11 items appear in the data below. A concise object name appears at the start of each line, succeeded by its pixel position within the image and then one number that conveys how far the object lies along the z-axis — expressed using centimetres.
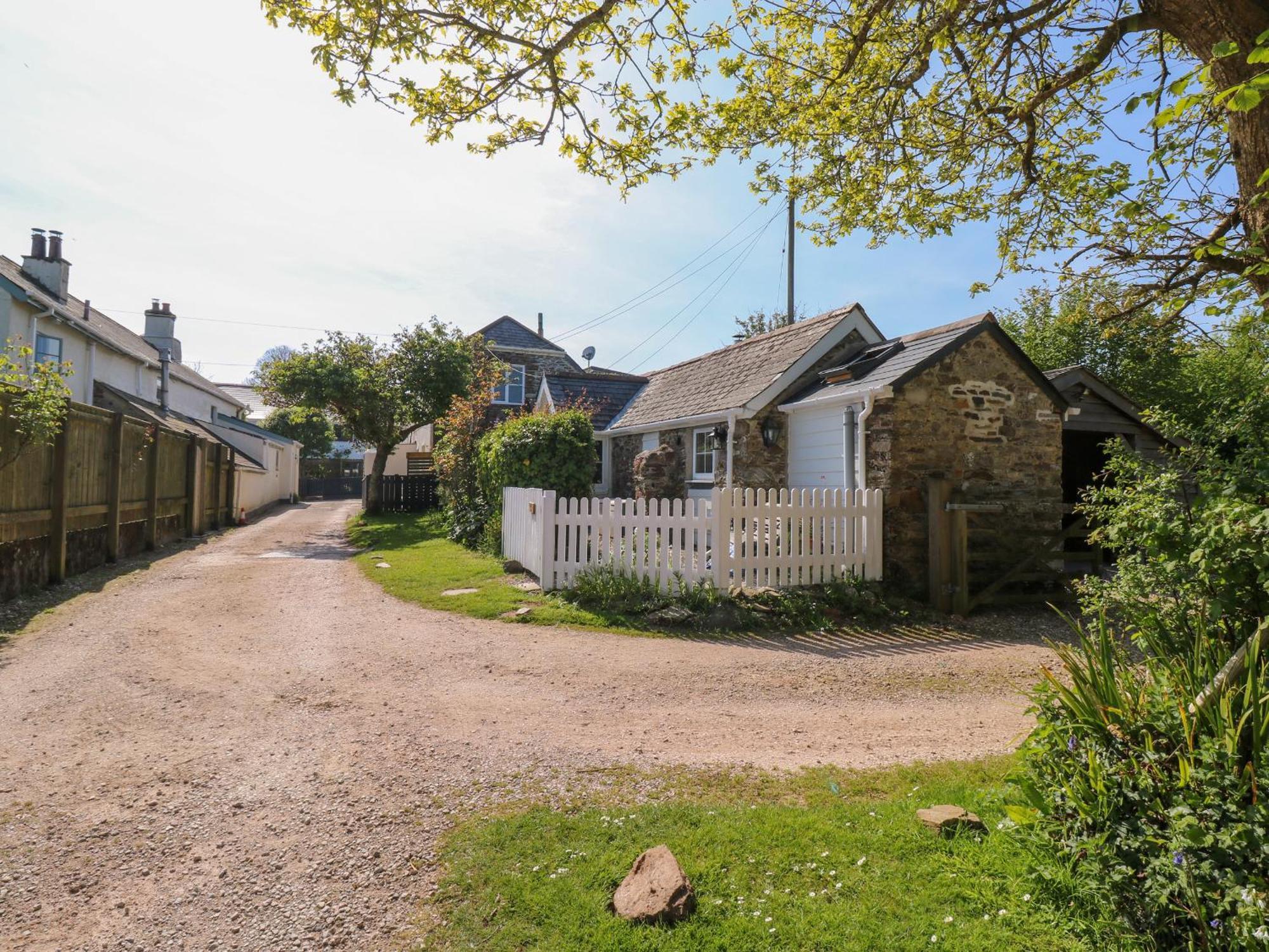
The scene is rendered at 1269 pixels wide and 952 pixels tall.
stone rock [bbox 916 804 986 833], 332
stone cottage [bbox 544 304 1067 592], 1024
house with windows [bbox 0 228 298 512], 1666
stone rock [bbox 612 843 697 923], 269
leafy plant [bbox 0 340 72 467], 802
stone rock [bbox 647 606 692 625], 847
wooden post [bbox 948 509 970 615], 948
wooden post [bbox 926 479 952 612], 962
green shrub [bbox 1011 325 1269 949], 234
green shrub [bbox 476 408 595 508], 1298
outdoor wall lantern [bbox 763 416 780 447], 1355
